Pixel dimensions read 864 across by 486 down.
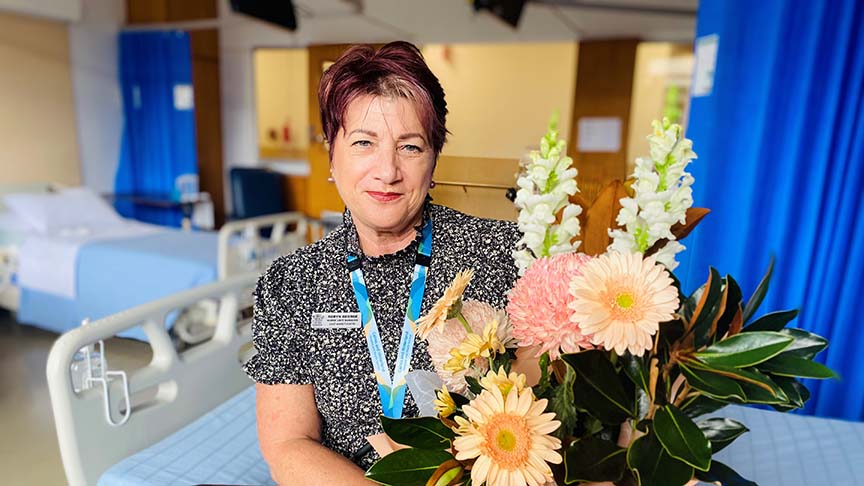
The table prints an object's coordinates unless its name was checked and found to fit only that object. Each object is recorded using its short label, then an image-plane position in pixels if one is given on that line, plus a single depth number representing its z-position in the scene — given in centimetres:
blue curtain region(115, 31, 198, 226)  516
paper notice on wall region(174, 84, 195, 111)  516
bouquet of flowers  47
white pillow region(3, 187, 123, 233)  372
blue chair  510
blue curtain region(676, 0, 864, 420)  162
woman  92
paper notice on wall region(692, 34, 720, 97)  181
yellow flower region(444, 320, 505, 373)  55
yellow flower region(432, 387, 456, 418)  59
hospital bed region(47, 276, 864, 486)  125
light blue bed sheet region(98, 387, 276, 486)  125
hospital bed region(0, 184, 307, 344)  309
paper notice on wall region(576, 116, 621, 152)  457
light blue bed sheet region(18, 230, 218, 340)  308
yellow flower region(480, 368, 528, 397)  51
